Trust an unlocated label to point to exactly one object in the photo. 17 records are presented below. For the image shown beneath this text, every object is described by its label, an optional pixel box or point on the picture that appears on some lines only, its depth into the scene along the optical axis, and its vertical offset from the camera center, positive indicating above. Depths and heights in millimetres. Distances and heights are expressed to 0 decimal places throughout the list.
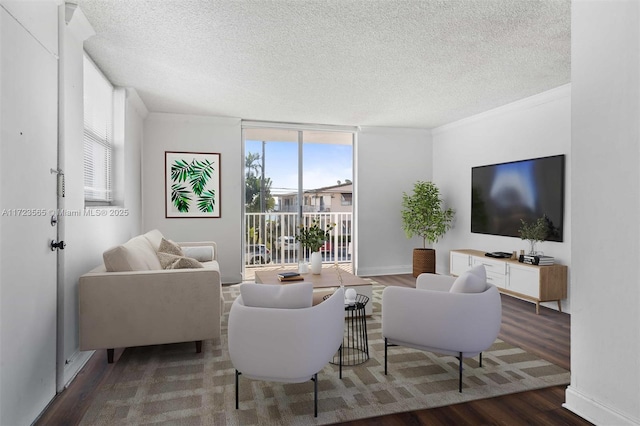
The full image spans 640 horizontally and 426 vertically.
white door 1811 -67
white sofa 2723 -689
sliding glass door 6375 +453
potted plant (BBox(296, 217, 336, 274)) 4211 -321
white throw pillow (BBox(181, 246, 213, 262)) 4617 -502
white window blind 3455 +757
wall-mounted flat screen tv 4359 +228
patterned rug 2158 -1157
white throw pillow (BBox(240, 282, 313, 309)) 2162 -482
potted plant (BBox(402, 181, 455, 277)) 5918 -115
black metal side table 2871 -1131
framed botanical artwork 5602 +418
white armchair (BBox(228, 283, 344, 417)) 2055 -671
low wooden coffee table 3732 -713
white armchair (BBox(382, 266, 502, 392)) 2438 -690
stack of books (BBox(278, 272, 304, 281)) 3943 -680
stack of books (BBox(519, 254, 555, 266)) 4207 -526
